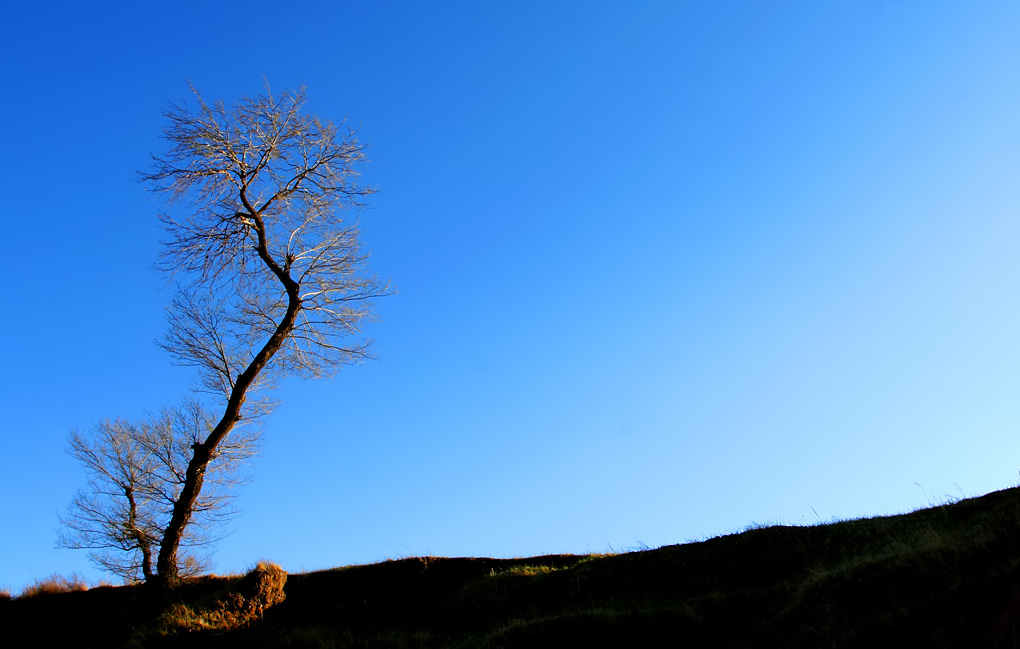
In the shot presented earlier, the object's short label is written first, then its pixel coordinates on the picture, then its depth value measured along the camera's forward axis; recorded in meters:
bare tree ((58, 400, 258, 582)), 21.73
